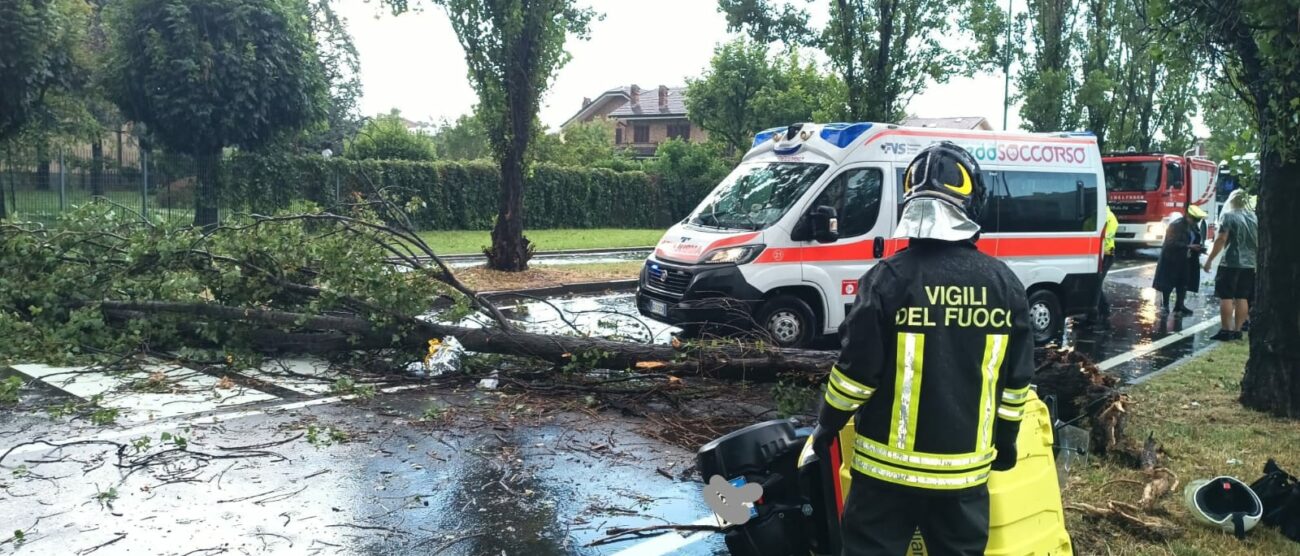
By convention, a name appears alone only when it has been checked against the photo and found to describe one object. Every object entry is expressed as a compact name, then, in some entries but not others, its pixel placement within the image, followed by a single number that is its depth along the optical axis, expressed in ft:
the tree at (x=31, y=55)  55.52
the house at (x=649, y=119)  192.85
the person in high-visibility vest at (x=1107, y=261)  38.32
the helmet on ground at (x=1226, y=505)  13.99
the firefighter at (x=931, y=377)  8.50
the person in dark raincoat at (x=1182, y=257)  40.09
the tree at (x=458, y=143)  181.23
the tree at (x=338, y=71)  142.00
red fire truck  73.61
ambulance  27.45
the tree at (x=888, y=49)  51.69
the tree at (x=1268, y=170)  19.74
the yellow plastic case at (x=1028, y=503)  9.24
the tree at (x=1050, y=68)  85.15
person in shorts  32.86
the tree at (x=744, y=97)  108.17
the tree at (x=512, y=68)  47.65
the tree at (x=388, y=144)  97.66
